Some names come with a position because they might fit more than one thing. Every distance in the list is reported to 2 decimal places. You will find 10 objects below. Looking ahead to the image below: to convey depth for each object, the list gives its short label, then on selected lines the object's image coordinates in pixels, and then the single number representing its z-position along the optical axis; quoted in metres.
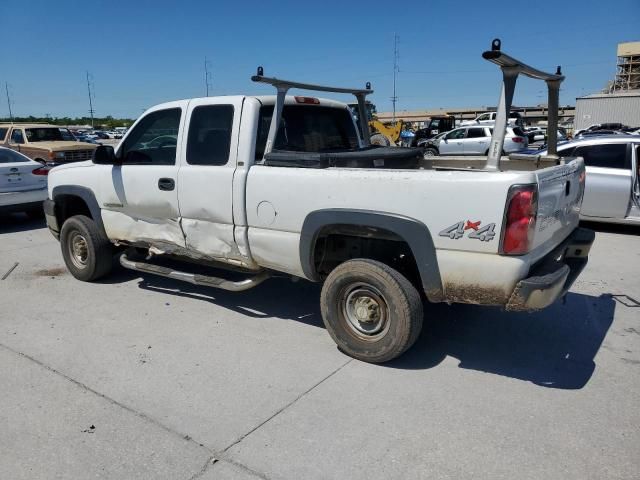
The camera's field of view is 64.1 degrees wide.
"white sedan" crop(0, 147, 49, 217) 9.34
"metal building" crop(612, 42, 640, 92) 95.96
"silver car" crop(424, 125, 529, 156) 19.20
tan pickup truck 13.05
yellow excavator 27.36
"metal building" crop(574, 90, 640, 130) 35.12
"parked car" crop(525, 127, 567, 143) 25.60
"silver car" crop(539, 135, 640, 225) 7.91
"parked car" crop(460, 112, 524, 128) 25.33
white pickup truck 3.27
